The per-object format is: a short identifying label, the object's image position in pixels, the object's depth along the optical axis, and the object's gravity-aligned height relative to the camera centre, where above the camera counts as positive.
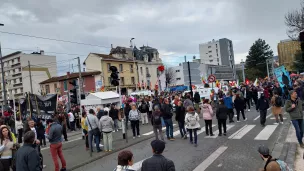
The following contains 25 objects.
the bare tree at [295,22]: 24.03 +5.19
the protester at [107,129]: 10.16 -1.39
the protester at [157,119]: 10.94 -1.23
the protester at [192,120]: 9.92 -1.26
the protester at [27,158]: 4.86 -1.09
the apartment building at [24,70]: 68.56 +7.40
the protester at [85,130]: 11.38 -1.54
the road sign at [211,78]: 22.23 +0.54
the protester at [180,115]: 11.40 -1.18
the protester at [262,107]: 12.96 -1.24
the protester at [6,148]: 5.95 -1.08
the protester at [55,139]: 7.89 -1.28
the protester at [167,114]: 11.23 -1.08
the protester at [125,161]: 3.69 -0.97
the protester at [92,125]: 10.27 -1.22
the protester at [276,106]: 12.79 -1.26
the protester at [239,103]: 15.00 -1.13
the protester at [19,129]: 14.65 -1.65
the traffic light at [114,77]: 11.96 +0.66
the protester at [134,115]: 12.52 -1.16
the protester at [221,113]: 11.31 -1.22
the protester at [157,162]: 3.91 -1.08
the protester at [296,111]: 8.43 -1.02
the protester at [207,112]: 11.19 -1.12
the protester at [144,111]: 17.75 -1.41
